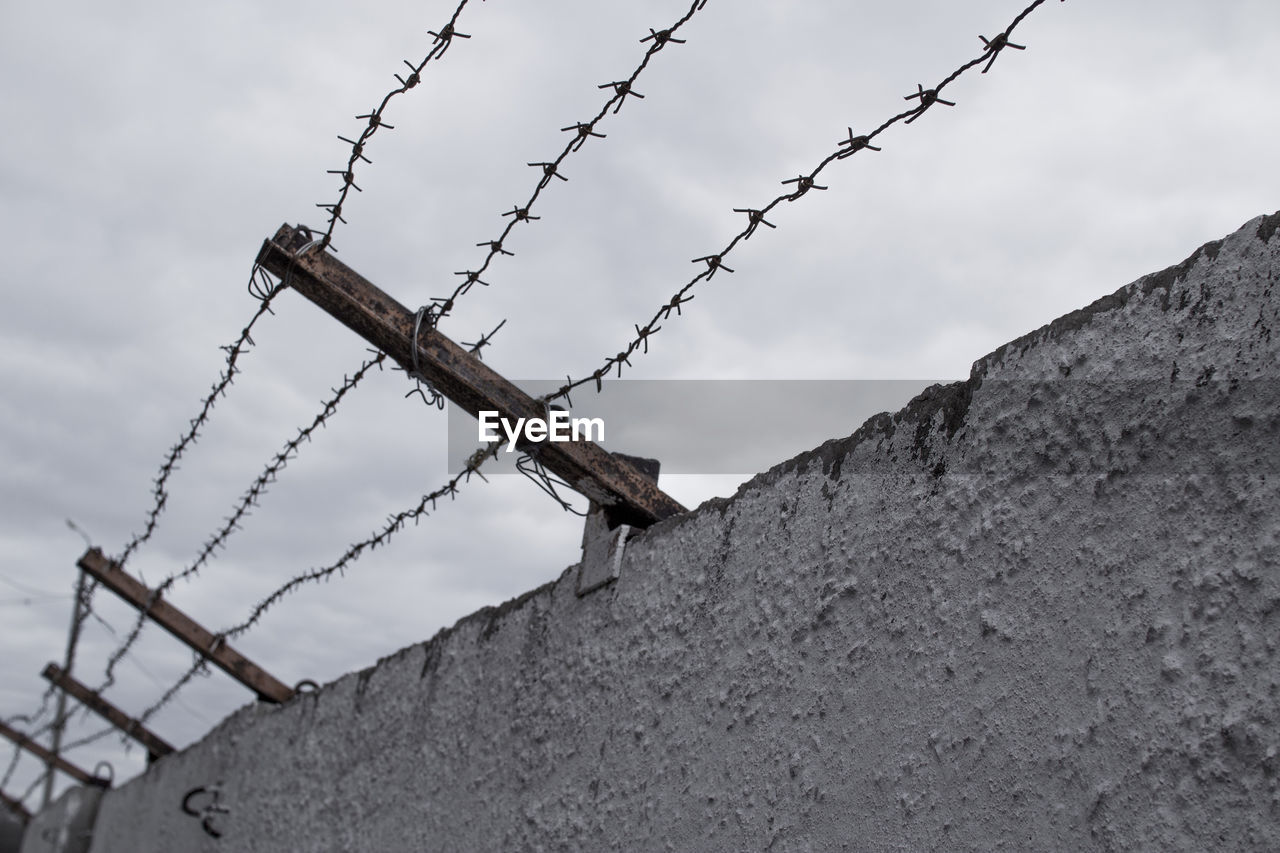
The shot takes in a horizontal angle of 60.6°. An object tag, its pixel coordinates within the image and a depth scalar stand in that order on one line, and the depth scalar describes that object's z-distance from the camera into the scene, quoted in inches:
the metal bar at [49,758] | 288.8
